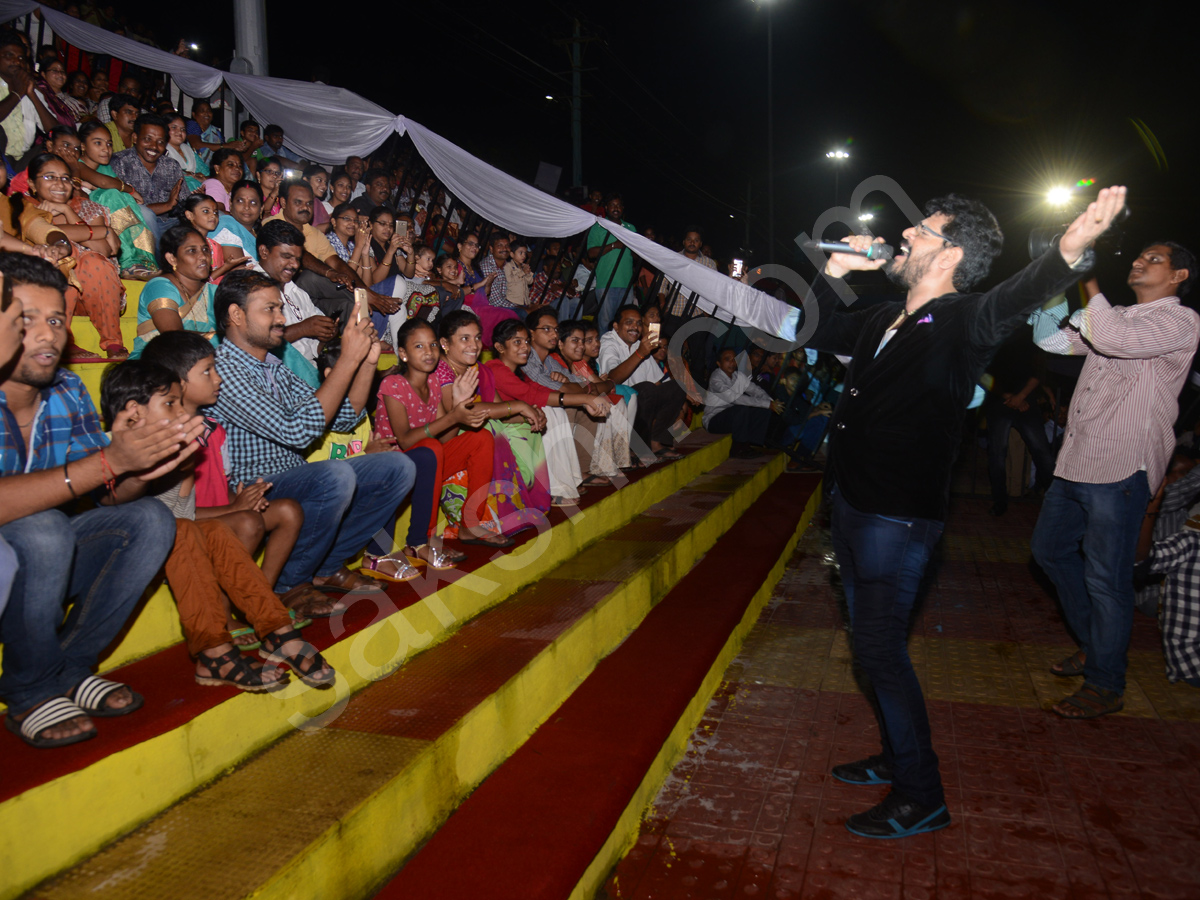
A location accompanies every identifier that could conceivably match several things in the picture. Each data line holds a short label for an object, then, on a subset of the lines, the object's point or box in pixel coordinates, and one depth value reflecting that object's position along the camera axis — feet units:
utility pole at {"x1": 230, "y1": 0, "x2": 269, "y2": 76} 21.98
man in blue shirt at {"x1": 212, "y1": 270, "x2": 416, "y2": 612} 9.36
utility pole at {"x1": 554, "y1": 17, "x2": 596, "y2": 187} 49.88
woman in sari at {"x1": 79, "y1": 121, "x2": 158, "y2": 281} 16.07
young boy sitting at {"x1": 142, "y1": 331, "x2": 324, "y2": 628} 8.37
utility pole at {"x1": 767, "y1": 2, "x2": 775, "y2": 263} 53.74
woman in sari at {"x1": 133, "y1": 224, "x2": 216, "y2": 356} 11.75
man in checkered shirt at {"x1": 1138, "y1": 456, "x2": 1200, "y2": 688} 11.27
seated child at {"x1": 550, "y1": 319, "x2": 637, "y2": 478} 18.12
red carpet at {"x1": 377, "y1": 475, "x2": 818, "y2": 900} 6.37
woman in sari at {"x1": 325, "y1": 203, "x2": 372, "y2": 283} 19.27
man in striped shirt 9.63
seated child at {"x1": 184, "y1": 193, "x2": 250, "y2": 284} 15.49
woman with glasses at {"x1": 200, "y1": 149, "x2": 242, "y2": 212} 20.15
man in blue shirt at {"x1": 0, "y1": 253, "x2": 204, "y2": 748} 6.21
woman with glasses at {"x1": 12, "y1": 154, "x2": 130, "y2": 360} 12.55
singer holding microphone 7.30
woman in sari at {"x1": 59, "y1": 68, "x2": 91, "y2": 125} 22.58
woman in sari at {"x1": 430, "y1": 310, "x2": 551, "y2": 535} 13.32
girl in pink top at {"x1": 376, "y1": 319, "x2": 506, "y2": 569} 11.71
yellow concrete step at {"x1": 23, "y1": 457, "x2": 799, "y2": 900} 5.47
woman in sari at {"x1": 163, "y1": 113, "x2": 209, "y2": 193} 21.43
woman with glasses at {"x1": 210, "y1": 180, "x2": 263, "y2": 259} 16.26
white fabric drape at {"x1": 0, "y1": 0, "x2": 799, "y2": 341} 19.52
